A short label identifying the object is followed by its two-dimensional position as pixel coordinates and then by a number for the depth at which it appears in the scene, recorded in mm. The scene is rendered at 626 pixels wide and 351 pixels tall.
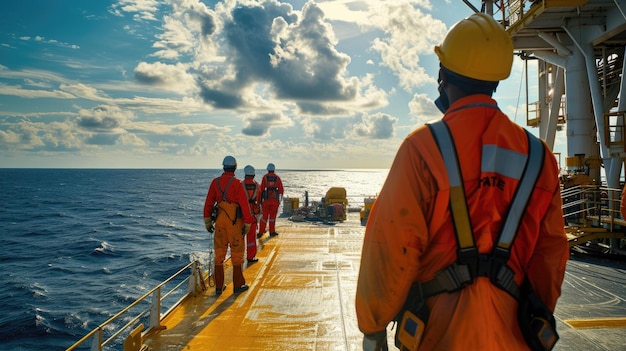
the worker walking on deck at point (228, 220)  7328
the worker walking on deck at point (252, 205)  9461
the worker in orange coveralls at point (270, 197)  13148
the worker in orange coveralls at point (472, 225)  1550
